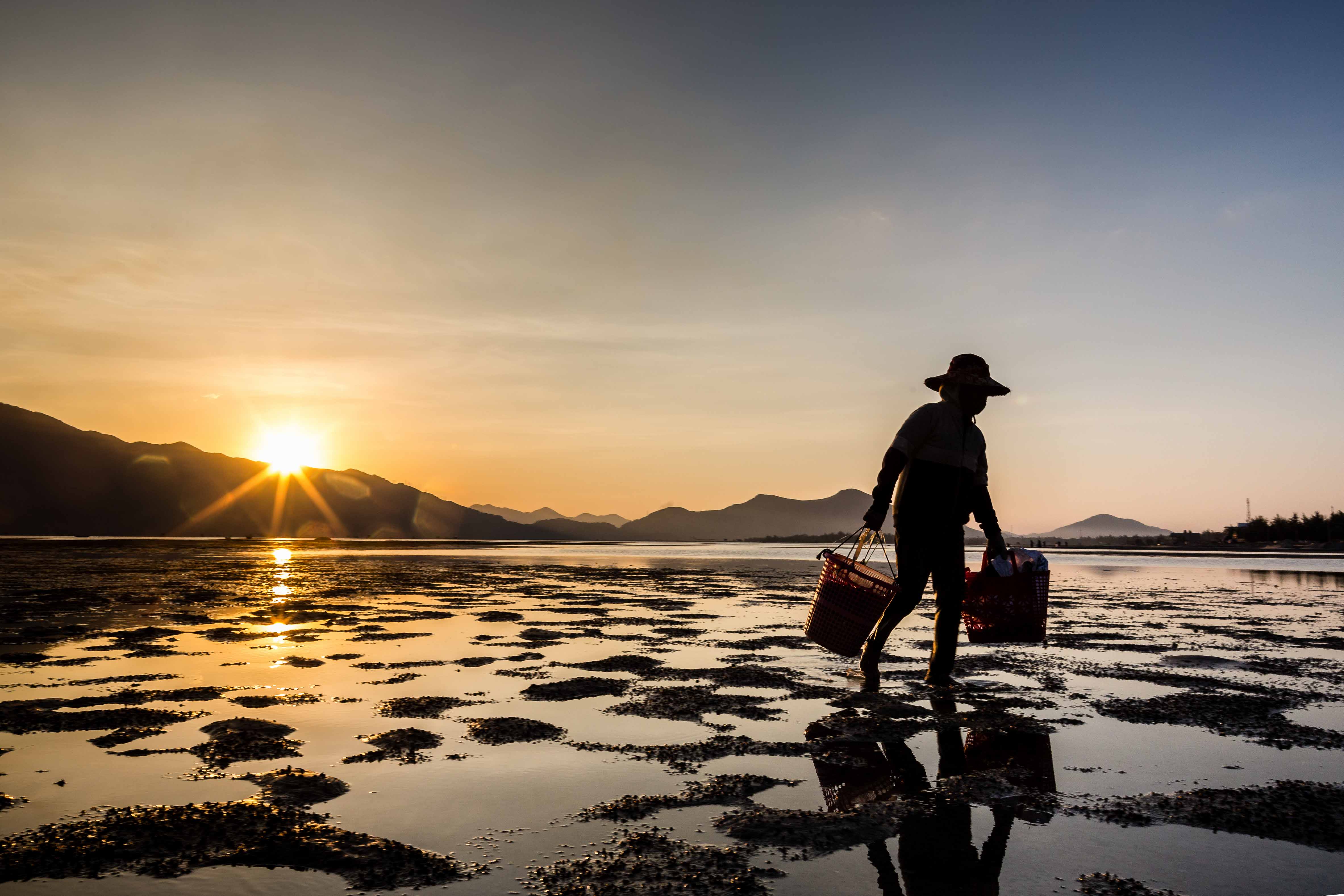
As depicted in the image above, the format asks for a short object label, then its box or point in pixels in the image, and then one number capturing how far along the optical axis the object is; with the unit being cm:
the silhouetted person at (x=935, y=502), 630
